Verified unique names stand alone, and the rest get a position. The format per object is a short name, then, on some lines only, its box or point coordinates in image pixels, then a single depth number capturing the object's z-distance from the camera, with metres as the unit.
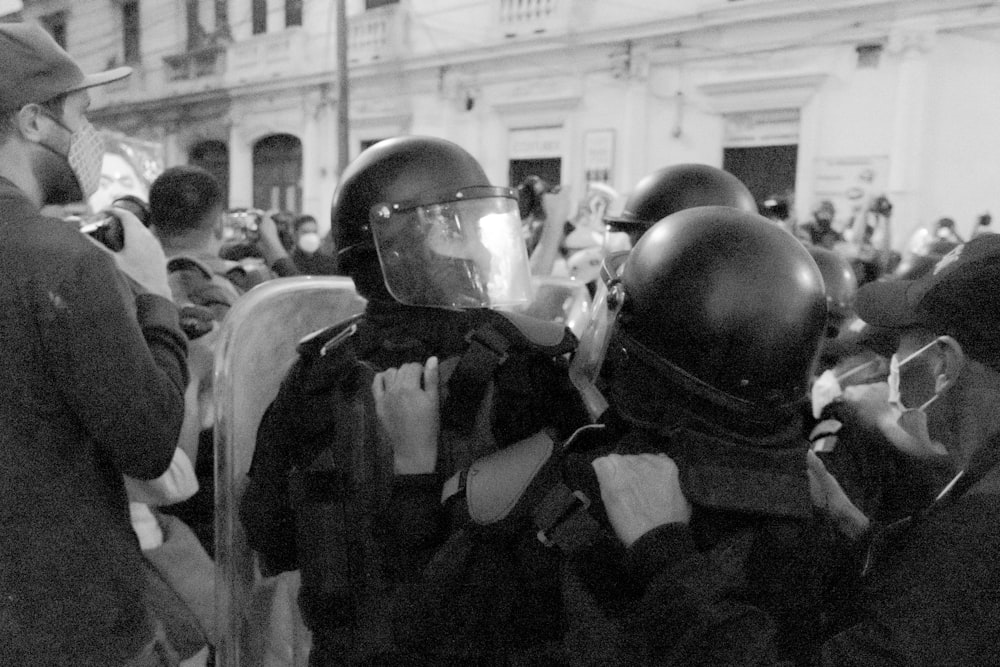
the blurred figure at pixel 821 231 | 4.96
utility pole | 10.20
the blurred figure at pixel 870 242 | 4.29
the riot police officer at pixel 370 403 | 1.34
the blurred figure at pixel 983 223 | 5.95
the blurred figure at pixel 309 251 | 4.36
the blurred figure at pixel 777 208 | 3.66
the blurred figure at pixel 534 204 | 3.19
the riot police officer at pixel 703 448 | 1.01
